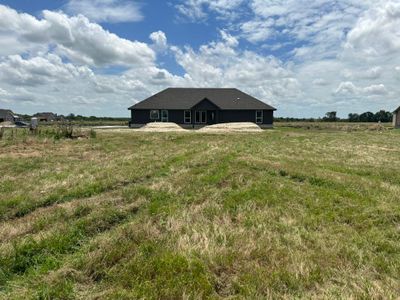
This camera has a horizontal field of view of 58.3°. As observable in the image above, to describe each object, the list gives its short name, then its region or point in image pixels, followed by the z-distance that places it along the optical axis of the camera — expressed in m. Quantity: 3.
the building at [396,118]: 54.75
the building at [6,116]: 82.77
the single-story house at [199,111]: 42.16
